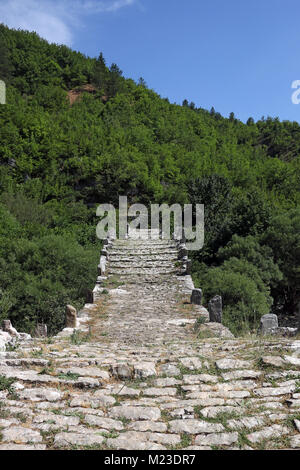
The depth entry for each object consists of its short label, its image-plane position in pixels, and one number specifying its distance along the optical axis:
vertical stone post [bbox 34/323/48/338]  9.50
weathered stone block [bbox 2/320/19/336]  8.39
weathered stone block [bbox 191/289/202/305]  12.35
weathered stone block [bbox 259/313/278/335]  7.91
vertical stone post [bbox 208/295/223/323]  10.07
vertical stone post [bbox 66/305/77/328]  9.83
